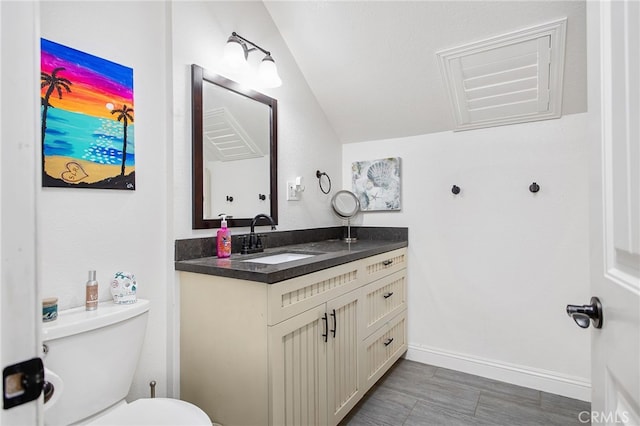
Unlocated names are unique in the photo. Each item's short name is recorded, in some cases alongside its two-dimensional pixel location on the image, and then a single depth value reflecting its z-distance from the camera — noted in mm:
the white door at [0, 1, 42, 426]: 388
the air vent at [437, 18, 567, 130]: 1768
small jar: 1052
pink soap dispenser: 1652
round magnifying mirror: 2684
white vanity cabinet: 1271
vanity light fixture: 1705
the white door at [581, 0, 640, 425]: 510
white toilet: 1036
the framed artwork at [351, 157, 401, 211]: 2592
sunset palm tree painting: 1156
